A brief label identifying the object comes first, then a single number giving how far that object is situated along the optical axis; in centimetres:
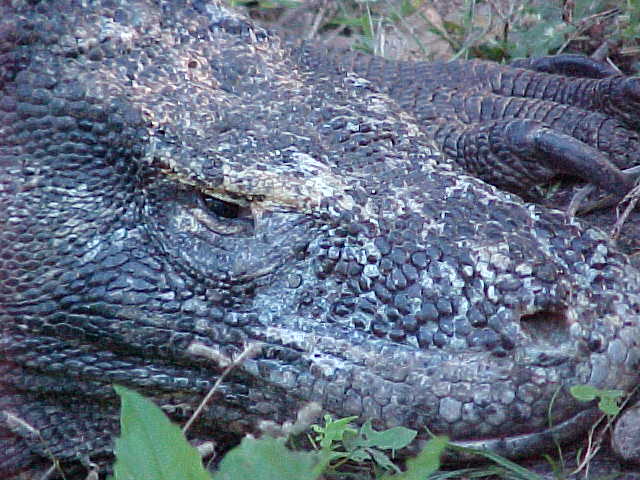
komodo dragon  467
